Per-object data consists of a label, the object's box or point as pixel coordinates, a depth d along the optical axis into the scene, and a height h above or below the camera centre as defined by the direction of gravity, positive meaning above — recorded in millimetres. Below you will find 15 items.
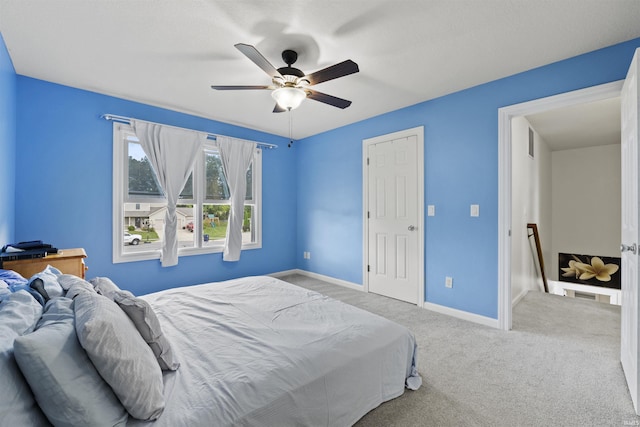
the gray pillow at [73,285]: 1323 -370
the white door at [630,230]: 1753 -108
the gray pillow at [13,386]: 769 -495
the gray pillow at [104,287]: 1488 -415
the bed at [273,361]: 1093 -705
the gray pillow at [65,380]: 834 -520
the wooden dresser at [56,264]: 2150 -410
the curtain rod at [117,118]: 3224 +1107
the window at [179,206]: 3420 +103
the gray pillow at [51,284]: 1349 -360
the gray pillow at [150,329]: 1239 -518
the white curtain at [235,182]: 4258 +476
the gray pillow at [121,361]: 942 -516
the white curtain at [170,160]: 3531 +689
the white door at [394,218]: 3643 -64
